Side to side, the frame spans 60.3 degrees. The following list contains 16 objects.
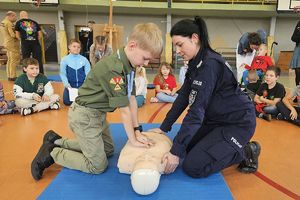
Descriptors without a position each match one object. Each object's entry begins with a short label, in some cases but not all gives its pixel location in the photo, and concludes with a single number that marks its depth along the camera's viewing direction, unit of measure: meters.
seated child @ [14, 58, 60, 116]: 3.87
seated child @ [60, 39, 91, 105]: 4.39
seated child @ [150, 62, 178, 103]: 4.73
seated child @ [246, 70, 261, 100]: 4.69
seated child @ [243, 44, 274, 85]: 4.85
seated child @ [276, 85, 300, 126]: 3.52
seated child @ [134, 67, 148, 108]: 4.38
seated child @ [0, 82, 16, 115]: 3.72
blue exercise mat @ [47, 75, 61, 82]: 6.88
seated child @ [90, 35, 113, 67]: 5.24
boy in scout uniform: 1.81
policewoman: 1.83
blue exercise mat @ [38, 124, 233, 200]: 1.72
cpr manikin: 1.69
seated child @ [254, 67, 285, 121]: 3.78
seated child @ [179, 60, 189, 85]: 5.32
